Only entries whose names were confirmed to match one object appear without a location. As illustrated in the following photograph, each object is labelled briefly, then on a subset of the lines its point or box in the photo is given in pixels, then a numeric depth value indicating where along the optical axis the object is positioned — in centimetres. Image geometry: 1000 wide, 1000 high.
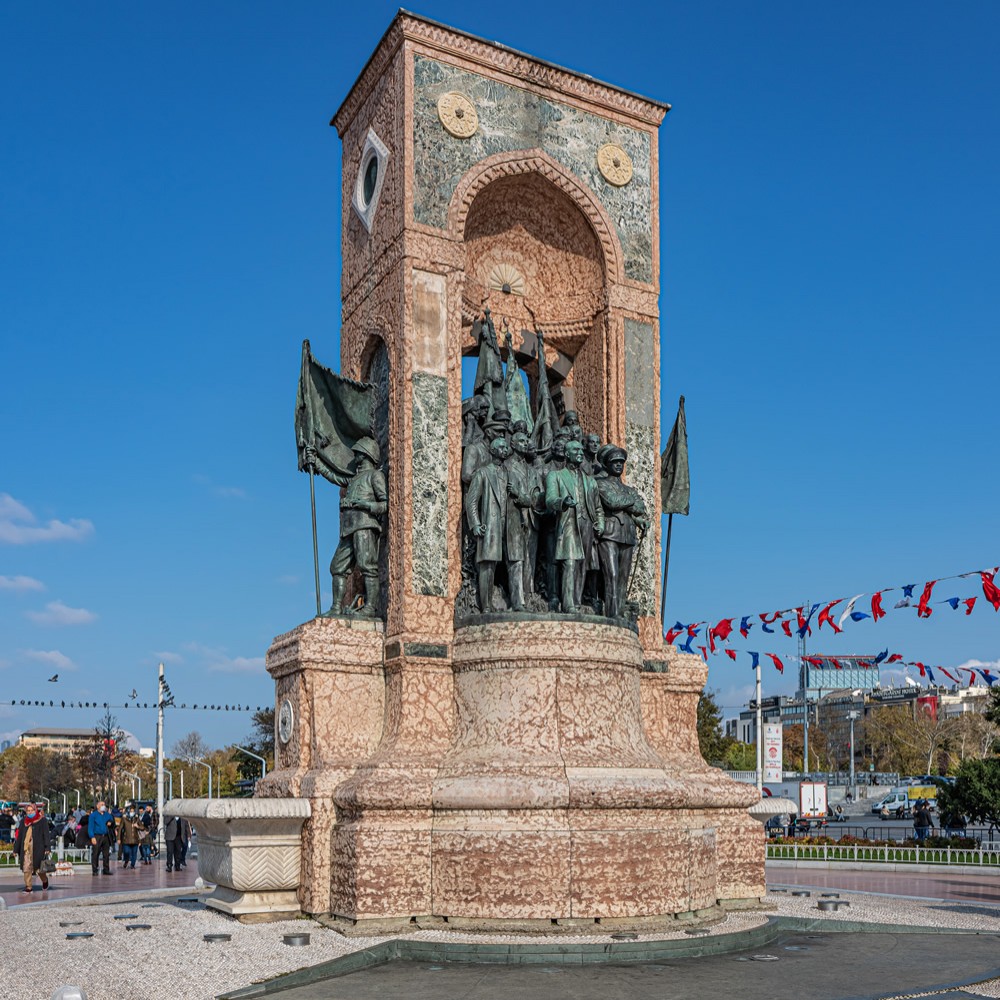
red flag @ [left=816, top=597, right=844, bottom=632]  2563
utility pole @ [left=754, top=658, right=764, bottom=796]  3380
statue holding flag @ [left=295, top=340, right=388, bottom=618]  1398
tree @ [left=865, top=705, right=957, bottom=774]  7244
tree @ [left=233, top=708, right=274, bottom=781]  5897
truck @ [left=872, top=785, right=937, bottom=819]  5344
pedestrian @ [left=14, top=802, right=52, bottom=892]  1838
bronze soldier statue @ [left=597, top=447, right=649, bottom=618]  1380
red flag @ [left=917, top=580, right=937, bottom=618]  2362
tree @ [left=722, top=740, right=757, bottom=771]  6681
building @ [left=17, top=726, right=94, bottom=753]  18038
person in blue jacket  2308
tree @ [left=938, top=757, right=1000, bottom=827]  2619
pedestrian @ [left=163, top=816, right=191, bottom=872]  2338
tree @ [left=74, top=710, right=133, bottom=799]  6011
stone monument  1162
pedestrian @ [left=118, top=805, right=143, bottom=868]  2509
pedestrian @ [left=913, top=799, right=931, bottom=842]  2766
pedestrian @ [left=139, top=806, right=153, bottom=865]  2678
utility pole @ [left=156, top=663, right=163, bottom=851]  3637
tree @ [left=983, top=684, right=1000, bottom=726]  2832
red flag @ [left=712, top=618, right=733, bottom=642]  2828
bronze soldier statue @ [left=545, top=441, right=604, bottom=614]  1330
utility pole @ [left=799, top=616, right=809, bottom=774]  7244
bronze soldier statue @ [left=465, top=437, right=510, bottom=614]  1332
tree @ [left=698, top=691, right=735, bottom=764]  5112
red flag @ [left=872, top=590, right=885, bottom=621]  2489
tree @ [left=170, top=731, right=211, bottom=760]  9019
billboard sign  3177
